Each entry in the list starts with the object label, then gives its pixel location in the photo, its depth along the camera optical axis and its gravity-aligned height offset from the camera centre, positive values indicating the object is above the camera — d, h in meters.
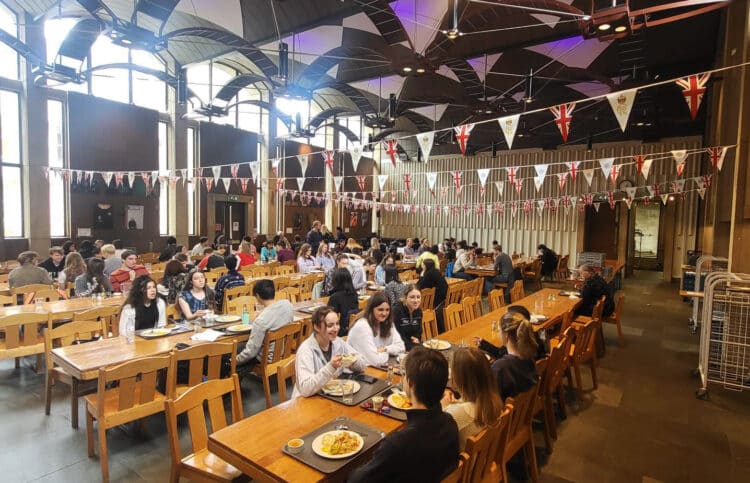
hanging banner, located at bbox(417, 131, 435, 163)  7.14 +1.44
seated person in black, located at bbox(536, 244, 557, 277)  12.87 -1.16
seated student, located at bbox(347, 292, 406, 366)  3.34 -0.99
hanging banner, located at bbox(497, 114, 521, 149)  6.19 +1.50
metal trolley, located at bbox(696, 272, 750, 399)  4.60 -1.22
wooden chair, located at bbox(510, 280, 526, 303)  6.75 -1.16
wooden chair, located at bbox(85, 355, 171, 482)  2.72 -1.38
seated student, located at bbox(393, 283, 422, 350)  4.24 -1.03
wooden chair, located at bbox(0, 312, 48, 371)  3.95 -1.26
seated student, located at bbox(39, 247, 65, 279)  7.44 -0.92
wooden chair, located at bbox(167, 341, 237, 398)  3.02 -1.13
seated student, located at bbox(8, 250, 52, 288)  5.91 -0.89
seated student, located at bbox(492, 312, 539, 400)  2.72 -0.96
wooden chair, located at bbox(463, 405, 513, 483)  1.83 -1.15
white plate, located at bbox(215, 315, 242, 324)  4.40 -1.11
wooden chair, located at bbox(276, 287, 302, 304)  5.57 -1.07
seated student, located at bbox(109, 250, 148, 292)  6.03 -0.85
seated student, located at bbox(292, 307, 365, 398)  2.63 -0.97
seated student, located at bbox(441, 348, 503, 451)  2.11 -0.92
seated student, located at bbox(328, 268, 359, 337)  4.76 -0.93
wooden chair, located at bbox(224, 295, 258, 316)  4.92 -1.07
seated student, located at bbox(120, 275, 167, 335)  3.97 -0.91
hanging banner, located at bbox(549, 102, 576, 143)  5.51 +1.50
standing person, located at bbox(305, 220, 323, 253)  12.48 -0.58
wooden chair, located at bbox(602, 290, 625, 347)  6.23 -1.46
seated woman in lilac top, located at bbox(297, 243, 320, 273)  8.46 -0.88
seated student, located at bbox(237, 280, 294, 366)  3.86 -0.98
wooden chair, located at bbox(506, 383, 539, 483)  2.56 -1.45
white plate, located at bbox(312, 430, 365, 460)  1.92 -1.11
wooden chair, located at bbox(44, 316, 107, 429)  3.56 -1.29
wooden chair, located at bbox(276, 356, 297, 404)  2.91 -1.13
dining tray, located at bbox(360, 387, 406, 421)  2.35 -1.13
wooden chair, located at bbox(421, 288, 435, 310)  5.97 -1.14
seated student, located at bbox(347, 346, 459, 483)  1.70 -0.95
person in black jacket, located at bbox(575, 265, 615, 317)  6.15 -1.07
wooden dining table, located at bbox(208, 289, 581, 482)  1.83 -1.14
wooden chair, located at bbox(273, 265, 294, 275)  8.79 -1.12
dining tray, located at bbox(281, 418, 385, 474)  1.85 -1.12
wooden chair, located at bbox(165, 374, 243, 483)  2.21 -1.24
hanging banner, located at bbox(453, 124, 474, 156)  6.57 +1.45
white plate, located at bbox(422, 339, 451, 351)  3.62 -1.11
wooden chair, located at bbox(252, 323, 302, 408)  3.72 -1.28
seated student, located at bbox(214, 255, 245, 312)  5.95 -0.94
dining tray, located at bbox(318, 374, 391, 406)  2.54 -1.12
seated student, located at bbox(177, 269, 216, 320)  4.73 -0.91
